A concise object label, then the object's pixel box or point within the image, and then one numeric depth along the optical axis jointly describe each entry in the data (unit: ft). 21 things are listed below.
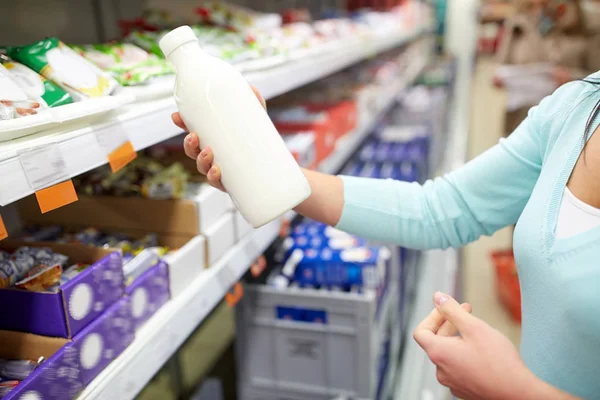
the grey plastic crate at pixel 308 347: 5.47
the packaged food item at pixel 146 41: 4.38
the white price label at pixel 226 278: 4.15
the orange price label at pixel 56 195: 2.36
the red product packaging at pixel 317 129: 6.53
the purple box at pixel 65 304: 2.64
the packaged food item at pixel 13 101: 2.46
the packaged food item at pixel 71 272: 3.00
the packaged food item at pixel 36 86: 2.79
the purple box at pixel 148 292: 3.23
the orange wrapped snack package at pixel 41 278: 2.81
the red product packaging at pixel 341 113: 7.59
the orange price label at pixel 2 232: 2.13
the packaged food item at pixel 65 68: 3.01
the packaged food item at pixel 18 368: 2.65
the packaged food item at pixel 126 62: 3.47
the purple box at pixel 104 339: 2.74
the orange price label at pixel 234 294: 4.44
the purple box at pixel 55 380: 2.39
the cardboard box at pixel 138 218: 3.91
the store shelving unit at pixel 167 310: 2.98
